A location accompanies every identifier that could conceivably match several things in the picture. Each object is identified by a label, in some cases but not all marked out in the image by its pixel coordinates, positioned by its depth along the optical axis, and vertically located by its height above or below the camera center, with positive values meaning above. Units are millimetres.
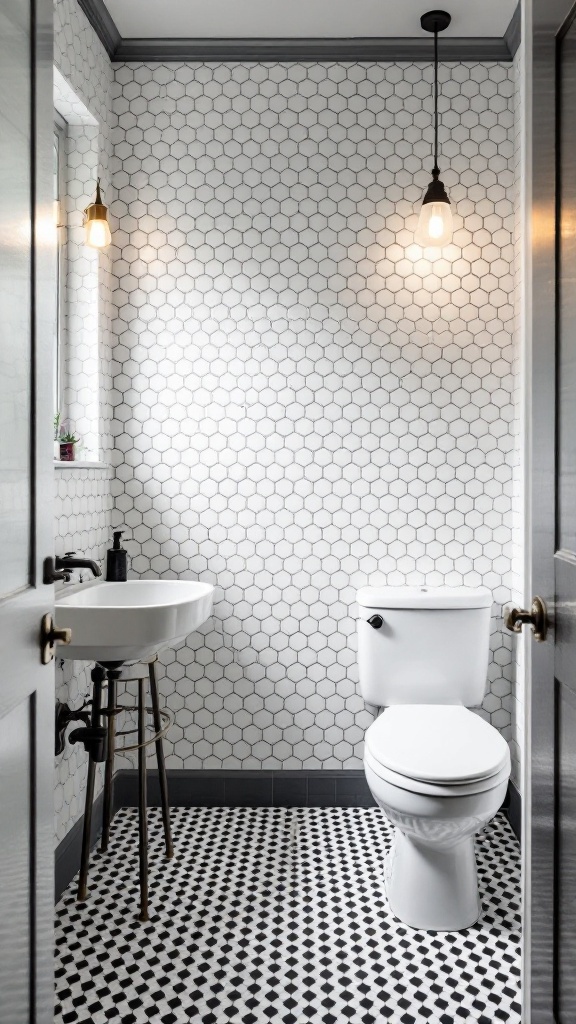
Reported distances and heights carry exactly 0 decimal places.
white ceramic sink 1713 -277
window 2340 +859
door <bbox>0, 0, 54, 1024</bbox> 998 +10
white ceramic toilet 1752 -603
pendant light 2273 +951
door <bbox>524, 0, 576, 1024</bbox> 1036 +19
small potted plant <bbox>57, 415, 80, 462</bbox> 2162 +191
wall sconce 2133 +843
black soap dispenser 2268 -165
